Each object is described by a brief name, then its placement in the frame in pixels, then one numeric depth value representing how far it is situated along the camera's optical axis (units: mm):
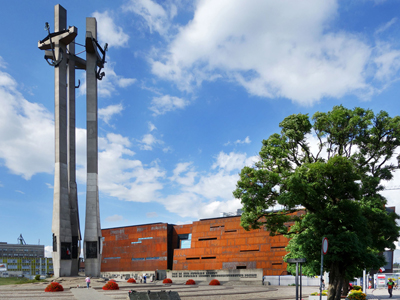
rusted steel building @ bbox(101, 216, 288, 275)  50281
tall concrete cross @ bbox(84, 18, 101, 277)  45062
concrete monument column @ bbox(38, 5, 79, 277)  43062
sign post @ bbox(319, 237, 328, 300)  11825
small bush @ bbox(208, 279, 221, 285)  44000
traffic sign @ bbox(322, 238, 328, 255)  11823
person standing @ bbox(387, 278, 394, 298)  26103
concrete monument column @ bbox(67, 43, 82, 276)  47675
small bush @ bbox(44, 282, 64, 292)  29772
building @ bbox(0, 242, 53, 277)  130250
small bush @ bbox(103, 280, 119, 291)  31703
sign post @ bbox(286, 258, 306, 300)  12723
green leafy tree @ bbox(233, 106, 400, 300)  18297
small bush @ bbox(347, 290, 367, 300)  20344
